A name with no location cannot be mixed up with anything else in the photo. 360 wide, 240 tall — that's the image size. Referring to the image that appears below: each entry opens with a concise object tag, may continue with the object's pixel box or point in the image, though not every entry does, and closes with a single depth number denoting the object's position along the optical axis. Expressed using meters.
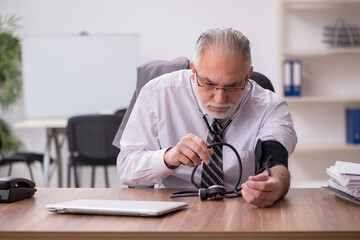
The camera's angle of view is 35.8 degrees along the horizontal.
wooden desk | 1.21
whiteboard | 5.04
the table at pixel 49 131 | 4.54
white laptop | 1.35
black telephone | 1.59
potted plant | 5.23
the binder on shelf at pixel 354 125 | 4.83
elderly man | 1.63
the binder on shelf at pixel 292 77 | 4.77
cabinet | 5.03
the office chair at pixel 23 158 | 4.54
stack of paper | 1.54
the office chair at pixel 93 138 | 4.03
